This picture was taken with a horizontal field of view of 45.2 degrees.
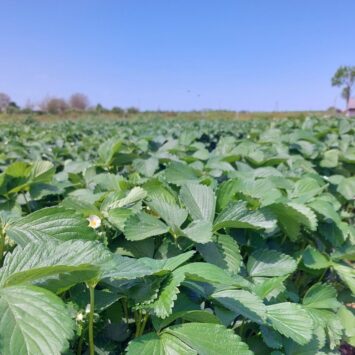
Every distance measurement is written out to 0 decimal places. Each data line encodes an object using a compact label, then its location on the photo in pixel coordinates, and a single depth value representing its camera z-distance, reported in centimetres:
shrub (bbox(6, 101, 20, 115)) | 3438
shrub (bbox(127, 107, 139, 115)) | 4149
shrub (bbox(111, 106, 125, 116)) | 3905
